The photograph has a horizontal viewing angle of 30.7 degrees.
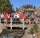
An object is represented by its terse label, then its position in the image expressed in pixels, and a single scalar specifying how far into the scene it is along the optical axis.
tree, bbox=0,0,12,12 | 15.18
